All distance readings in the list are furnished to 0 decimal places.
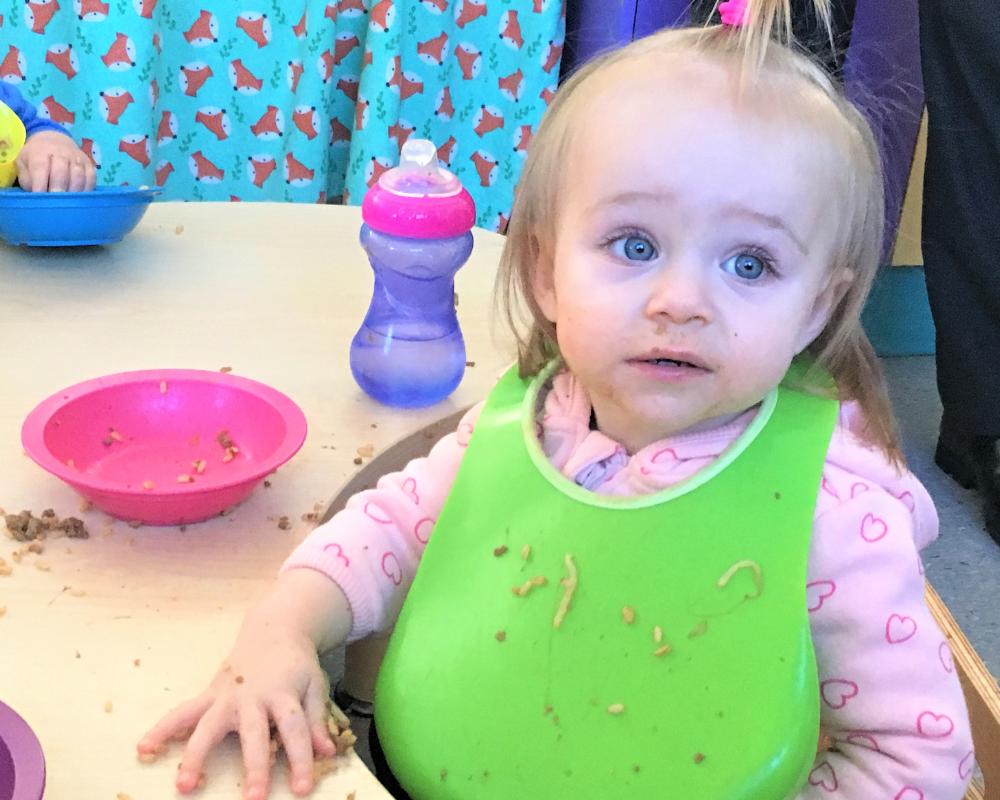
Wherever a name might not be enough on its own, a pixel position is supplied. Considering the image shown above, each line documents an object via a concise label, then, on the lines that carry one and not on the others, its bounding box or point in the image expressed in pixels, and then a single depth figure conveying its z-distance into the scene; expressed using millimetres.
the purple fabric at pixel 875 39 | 2191
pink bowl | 708
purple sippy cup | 897
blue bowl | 1147
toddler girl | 621
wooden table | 546
